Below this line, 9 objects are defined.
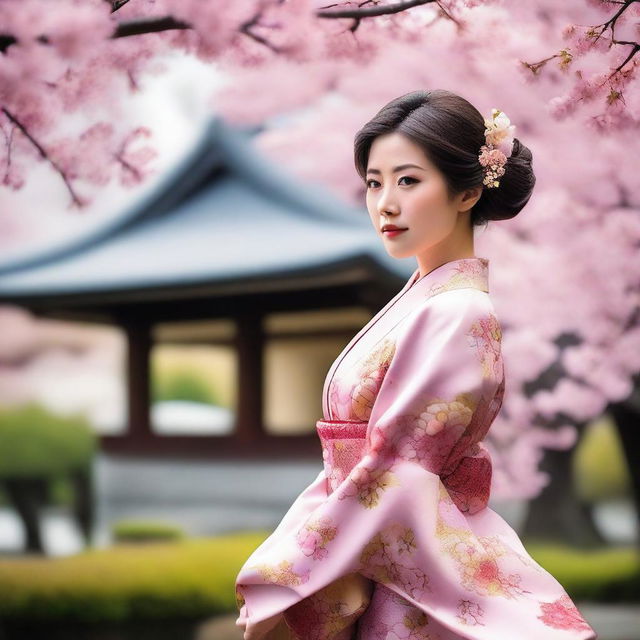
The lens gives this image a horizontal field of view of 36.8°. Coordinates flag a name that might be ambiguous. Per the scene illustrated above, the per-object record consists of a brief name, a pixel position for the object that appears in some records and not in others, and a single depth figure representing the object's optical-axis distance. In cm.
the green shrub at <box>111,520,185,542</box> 751
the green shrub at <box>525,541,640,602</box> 733
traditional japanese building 736
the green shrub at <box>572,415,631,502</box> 870
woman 188
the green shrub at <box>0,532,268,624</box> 591
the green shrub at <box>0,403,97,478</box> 684
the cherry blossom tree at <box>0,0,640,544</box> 272
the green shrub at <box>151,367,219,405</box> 800
